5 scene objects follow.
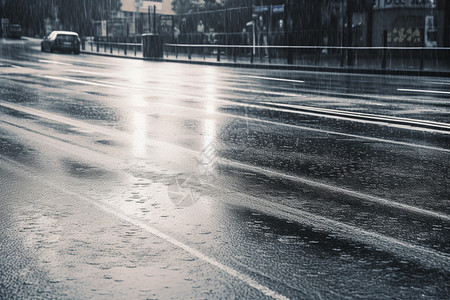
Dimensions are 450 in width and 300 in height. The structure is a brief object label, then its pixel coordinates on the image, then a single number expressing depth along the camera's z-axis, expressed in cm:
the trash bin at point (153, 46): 3950
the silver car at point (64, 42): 4469
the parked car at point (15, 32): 7569
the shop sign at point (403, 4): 3363
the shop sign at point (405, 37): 3244
